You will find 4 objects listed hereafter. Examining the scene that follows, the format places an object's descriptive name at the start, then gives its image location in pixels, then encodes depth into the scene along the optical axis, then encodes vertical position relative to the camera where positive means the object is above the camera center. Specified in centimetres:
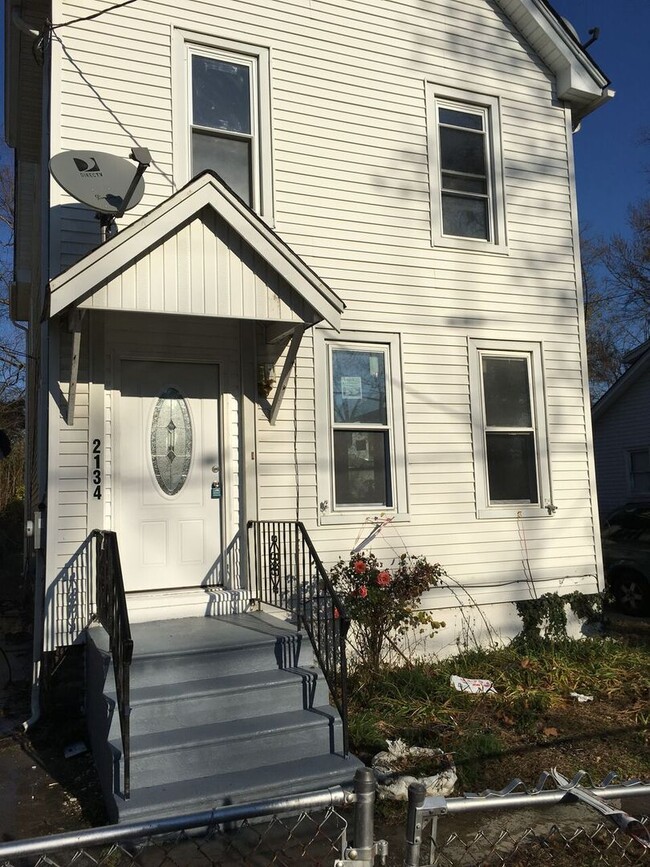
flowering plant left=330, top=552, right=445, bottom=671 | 629 -85
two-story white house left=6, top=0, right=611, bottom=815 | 581 +178
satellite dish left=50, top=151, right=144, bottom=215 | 553 +265
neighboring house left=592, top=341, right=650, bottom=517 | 1805 +157
